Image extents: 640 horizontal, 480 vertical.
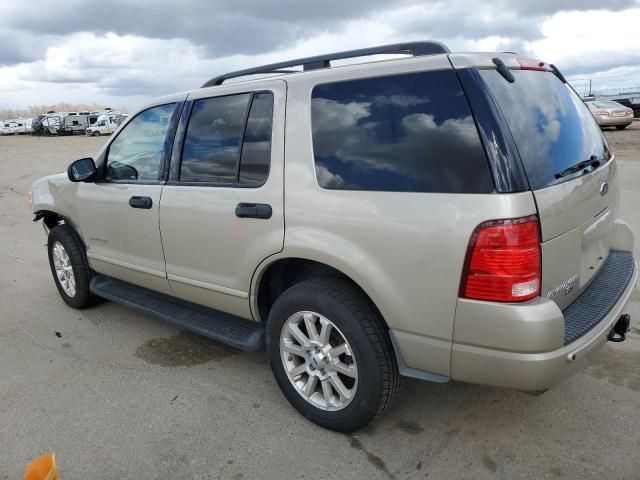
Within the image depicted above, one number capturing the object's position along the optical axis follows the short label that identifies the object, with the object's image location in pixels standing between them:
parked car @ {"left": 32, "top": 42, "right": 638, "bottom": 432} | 2.23
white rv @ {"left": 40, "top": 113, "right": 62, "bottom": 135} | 48.84
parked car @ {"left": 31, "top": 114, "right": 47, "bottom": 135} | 50.48
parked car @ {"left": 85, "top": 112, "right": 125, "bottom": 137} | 44.00
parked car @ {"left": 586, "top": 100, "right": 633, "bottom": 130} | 21.05
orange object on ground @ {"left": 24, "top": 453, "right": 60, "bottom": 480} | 1.85
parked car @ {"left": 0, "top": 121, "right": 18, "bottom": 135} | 58.71
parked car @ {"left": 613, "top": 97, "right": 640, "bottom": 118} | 30.51
